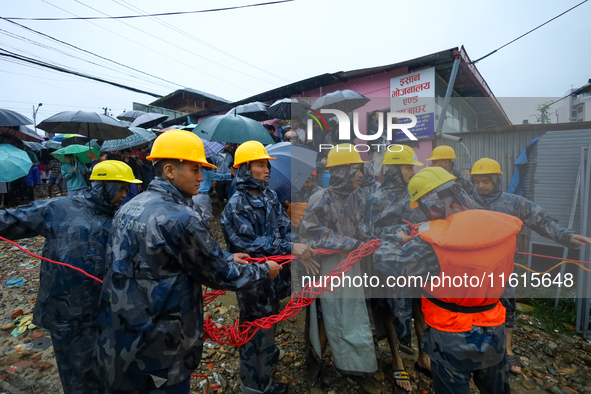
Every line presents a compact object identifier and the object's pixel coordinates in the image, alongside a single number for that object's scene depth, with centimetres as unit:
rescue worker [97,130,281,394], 145
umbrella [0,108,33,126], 439
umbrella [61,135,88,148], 753
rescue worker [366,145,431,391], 278
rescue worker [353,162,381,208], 407
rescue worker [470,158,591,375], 266
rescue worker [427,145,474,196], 359
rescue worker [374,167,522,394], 162
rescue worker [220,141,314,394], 238
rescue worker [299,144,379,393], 246
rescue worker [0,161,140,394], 207
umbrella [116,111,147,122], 1129
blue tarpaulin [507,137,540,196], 468
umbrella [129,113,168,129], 923
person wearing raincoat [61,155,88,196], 626
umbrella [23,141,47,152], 1053
